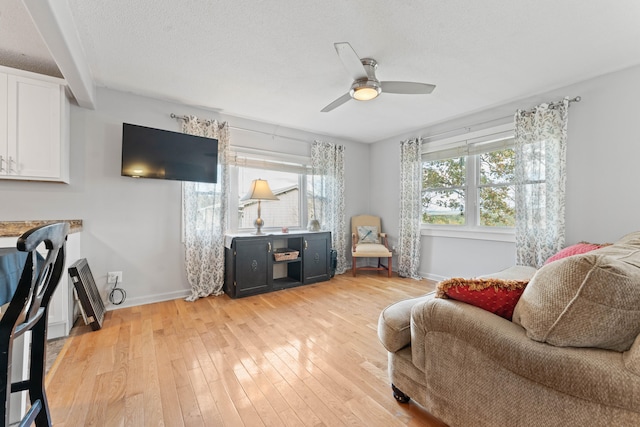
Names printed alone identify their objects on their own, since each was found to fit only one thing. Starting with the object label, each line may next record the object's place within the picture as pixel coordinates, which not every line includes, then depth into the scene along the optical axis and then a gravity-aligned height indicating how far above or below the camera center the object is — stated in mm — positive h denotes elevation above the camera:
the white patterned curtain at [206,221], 3199 -106
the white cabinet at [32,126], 2182 +741
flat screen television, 2791 +650
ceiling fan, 2105 +1104
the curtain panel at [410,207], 4125 +90
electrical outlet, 2818 -691
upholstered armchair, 4145 -490
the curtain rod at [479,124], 2712 +1181
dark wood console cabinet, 3264 -686
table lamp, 3459 +258
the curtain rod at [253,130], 3149 +1161
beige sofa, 842 -510
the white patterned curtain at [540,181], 2807 +357
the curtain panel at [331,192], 4324 +353
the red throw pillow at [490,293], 1176 -370
